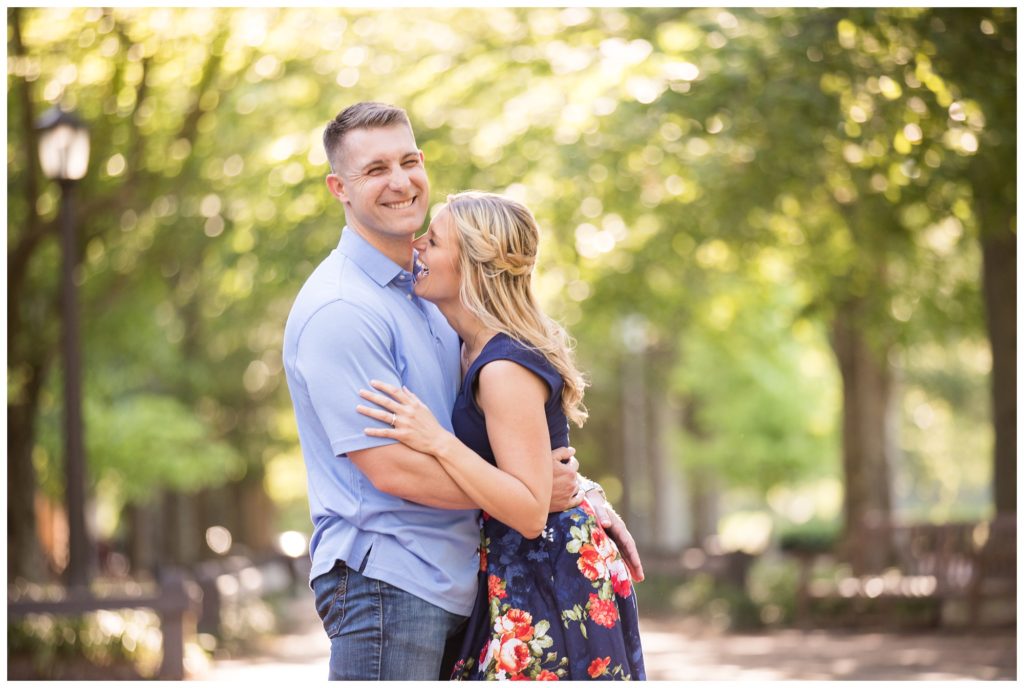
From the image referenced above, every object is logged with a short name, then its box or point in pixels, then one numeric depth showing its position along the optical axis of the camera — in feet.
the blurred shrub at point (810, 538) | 104.83
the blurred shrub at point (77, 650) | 38.04
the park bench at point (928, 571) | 43.60
